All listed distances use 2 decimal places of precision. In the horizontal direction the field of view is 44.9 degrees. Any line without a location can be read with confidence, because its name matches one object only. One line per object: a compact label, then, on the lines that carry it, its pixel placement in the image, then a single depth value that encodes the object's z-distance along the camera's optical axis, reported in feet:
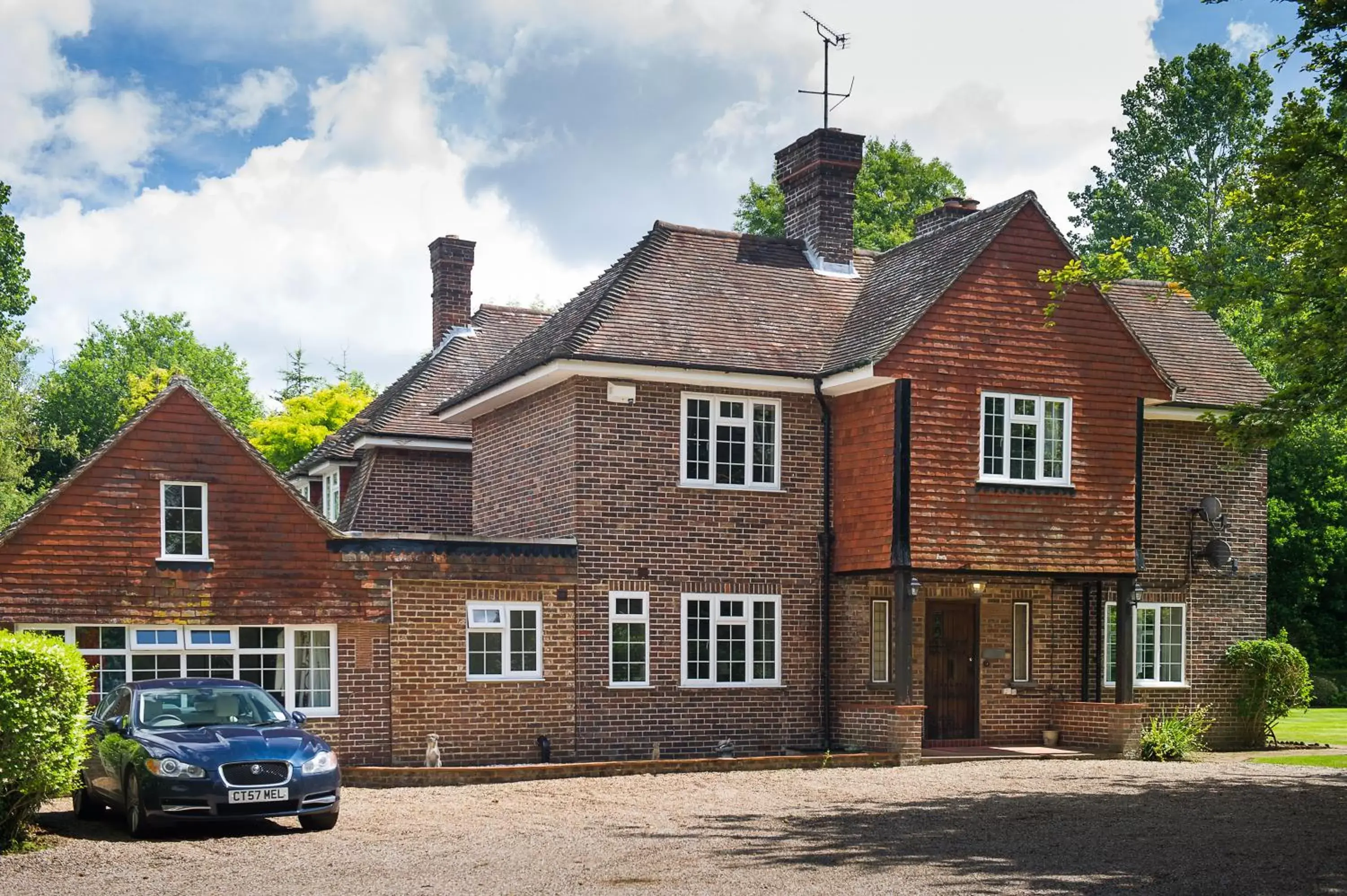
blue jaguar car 48.47
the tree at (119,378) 228.22
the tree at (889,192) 165.99
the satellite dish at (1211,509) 89.04
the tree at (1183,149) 192.44
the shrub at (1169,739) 80.74
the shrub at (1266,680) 89.40
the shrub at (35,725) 45.16
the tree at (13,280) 169.89
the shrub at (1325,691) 136.46
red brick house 69.97
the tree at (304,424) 176.04
